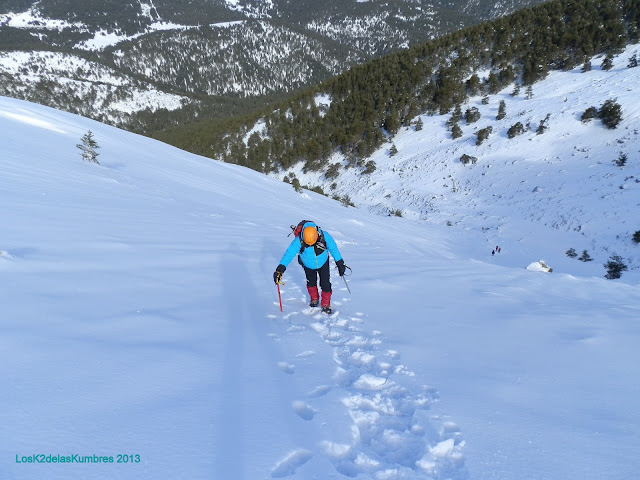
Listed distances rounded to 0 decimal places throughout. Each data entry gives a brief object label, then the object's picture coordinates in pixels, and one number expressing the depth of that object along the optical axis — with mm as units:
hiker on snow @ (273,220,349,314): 4289
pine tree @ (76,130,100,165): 10047
